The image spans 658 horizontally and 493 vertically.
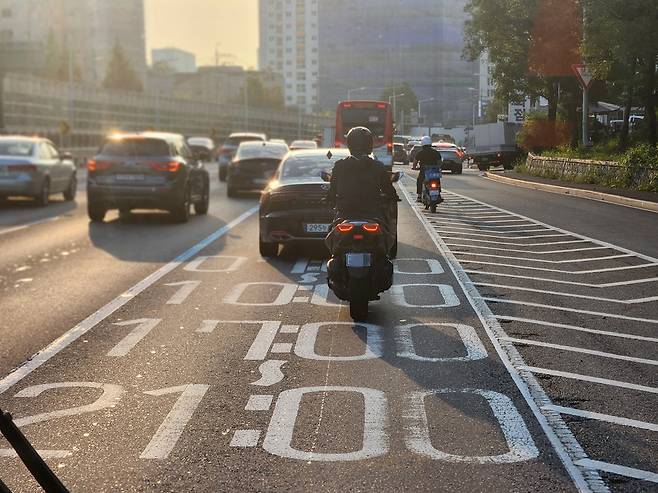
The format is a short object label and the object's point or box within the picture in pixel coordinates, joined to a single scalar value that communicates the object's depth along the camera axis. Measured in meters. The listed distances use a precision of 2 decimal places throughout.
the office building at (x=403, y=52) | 186.00
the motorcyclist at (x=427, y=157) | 22.02
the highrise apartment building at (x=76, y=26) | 150.50
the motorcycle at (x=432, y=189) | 22.16
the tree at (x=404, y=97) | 169.46
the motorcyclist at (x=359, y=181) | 8.94
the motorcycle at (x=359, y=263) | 8.57
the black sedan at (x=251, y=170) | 28.89
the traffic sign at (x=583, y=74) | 32.44
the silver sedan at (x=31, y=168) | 23.50
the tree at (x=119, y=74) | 147.38
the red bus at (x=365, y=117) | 44.94
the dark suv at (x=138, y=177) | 19.48
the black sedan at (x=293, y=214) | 13.20
